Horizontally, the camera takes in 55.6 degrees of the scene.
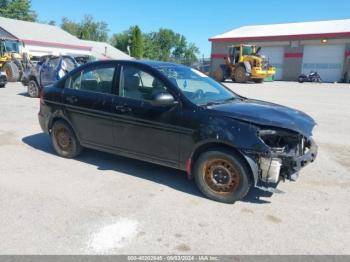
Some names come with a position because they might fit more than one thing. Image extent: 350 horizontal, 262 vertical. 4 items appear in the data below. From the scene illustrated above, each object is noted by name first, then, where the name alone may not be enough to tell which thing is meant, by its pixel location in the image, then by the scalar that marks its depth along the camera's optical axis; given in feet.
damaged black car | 12.49
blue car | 41.57
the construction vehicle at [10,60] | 67.70
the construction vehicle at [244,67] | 84.23
